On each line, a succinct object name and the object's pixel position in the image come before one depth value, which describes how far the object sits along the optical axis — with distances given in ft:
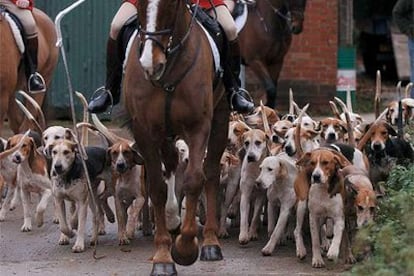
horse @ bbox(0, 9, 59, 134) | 39.29
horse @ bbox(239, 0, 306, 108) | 53.11
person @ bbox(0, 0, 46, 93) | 41.11
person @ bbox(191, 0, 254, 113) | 33.06
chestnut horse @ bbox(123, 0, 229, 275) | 29.19
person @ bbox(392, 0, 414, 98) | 52.09
